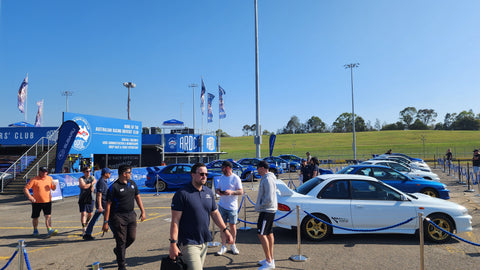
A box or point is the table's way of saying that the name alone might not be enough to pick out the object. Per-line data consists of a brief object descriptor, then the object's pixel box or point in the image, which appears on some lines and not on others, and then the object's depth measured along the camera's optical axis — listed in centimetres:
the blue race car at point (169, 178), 1734
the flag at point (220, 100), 3159
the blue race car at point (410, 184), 1079
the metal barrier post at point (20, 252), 414
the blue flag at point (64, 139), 1673
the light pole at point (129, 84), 3956
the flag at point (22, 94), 3431
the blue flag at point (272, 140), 2444
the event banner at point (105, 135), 2200
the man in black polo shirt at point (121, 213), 507
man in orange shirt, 782
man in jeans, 687
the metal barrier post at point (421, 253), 472
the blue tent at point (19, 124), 3329
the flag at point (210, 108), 3344
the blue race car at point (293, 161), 2970
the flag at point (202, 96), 3670
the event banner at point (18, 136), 2545
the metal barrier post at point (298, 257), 579
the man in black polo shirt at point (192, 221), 344
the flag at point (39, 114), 4332
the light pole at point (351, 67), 4630
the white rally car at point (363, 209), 679
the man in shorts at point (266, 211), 527
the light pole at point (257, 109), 2208
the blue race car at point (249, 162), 2581
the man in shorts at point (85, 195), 795
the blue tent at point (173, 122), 3788
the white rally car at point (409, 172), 1439
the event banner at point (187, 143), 3403
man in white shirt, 621
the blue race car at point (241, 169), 2083
